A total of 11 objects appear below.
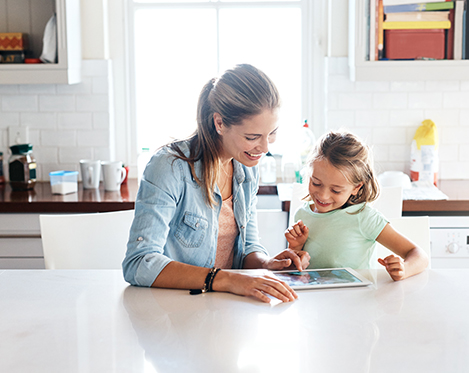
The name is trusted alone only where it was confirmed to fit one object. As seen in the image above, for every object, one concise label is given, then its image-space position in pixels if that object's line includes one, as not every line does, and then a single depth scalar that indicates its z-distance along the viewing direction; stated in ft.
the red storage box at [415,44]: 9.19
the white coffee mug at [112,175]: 9.54
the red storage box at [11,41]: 9.59
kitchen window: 10.56
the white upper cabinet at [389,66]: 9.16
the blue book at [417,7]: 9.11
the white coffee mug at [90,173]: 9.73
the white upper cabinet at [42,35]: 9.26
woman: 4.50
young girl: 5.43
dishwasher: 8.39
